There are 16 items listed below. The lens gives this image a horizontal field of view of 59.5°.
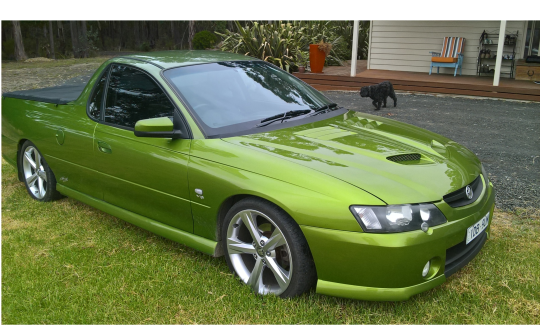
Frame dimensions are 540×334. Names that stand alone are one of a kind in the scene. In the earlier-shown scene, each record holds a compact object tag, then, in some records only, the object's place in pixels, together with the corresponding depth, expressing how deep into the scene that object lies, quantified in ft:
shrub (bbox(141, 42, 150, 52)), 129.37
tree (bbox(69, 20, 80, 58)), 102.76
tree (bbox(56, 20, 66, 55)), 118.81
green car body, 8.65
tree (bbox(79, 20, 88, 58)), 104.17
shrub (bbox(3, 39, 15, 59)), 90.22
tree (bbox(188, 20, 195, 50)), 87.87
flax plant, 43.27
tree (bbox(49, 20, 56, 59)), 102.27
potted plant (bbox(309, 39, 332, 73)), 40.70
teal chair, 41.24
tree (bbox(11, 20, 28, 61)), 86.00
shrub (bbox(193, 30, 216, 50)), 87.91
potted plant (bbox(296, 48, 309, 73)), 44.45
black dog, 29.86
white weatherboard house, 40.81
